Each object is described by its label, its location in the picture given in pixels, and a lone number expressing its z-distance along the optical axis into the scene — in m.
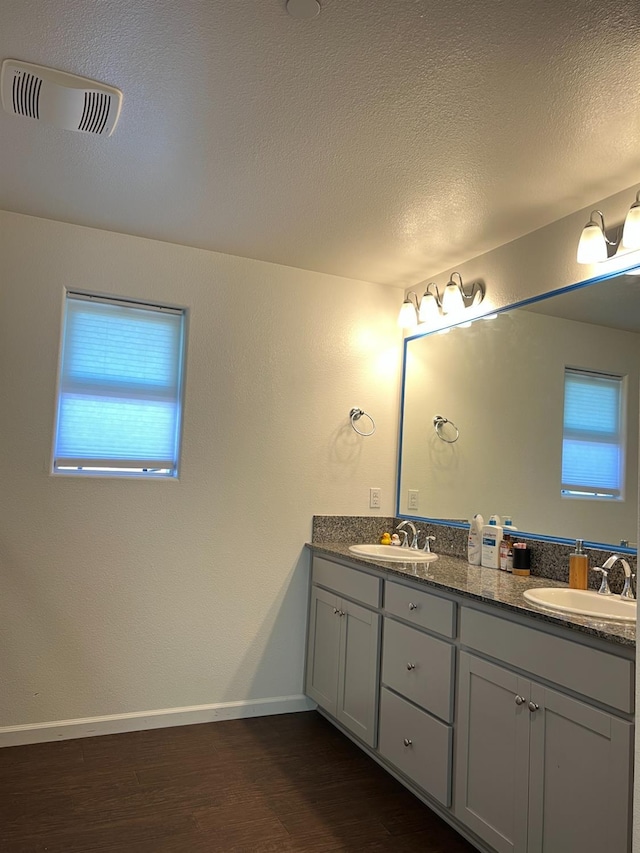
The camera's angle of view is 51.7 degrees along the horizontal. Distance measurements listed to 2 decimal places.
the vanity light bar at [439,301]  3.27
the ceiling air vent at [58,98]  1.92
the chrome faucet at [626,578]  2.25
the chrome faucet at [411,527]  3.47
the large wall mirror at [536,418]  2.48
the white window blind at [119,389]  3.13
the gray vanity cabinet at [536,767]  1.71
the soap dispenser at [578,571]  2.44
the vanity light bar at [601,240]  2.28
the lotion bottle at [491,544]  2.90
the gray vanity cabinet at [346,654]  2.88
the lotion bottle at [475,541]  3.00
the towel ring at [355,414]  3.70
